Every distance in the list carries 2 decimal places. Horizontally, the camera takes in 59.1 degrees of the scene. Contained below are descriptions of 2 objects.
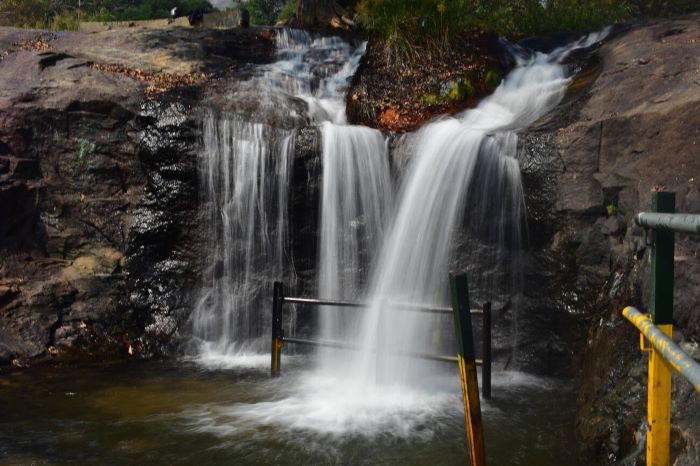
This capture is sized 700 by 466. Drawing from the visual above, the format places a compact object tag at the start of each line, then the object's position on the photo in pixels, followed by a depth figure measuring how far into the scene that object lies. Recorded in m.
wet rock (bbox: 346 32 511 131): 10.37
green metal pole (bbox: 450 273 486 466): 3.26
